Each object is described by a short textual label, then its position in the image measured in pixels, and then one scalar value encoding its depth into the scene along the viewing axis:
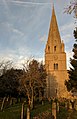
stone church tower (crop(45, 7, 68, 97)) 30.72
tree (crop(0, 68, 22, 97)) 19.14
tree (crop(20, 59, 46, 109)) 14.06
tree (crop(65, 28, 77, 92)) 15.17
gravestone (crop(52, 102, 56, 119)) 6.56
